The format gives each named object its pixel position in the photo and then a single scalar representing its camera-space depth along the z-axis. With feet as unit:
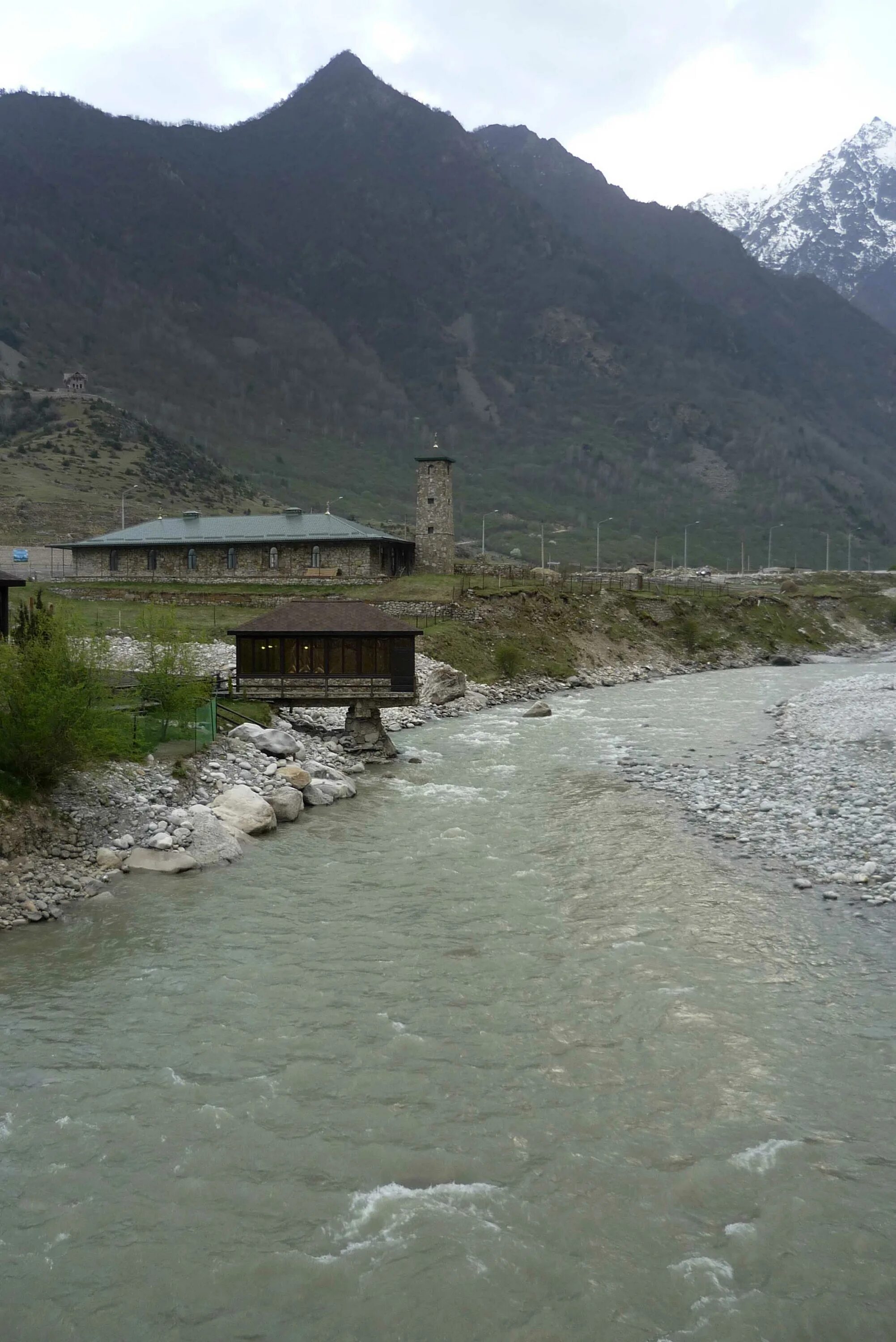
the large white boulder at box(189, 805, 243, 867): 78.07
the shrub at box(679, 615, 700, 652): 277.64
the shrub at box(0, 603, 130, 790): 76.95
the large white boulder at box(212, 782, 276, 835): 86.38
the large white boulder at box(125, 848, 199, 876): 75.10
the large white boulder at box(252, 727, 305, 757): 111.34
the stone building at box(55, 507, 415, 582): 264.72
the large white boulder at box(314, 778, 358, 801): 101.55
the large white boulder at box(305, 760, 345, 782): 106.11
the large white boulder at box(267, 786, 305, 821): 92.84
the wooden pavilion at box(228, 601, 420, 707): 125.29
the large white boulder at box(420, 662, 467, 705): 173.88
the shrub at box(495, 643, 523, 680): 206.59
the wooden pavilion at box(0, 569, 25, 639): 113.60
